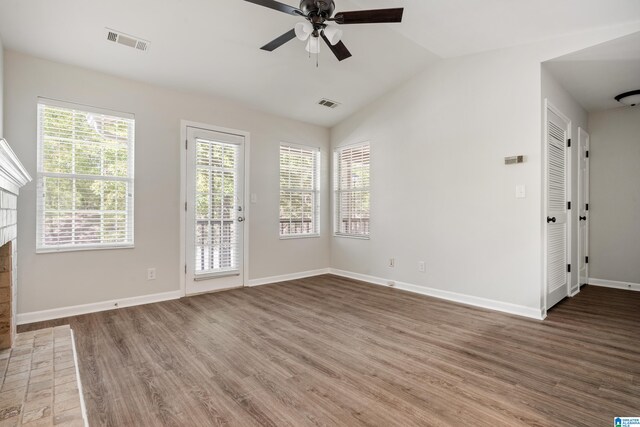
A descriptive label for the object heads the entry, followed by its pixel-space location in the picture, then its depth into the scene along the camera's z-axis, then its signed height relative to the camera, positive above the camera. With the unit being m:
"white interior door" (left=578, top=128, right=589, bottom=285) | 4.59 +0.13
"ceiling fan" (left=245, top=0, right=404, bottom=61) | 2.35 +1.47
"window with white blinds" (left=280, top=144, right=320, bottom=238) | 5.21 +0.41
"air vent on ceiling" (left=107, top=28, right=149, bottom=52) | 3.01 +1.67
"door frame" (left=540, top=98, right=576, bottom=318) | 3.39 +0.23
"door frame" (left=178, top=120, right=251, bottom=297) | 4.11 +0.28
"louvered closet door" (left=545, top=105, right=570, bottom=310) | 3.53 +0.08
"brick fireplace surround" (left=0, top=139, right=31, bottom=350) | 2.05 -0.26
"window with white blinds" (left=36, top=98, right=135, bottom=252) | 3.29 +0.40
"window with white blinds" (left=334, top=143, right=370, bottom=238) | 5.21 +0.41
